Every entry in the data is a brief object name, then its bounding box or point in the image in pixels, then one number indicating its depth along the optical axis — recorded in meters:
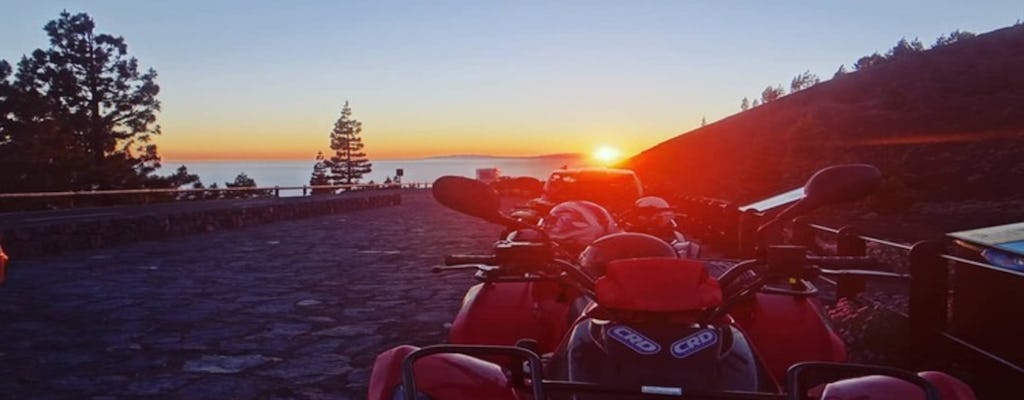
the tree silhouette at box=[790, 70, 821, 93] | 127.03
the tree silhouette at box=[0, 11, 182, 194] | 50.38
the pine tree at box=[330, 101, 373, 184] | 130.38
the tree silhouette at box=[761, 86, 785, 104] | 139.50
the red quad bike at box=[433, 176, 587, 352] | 3.58
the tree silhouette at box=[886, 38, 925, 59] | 79.57
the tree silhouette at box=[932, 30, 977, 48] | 82.77
